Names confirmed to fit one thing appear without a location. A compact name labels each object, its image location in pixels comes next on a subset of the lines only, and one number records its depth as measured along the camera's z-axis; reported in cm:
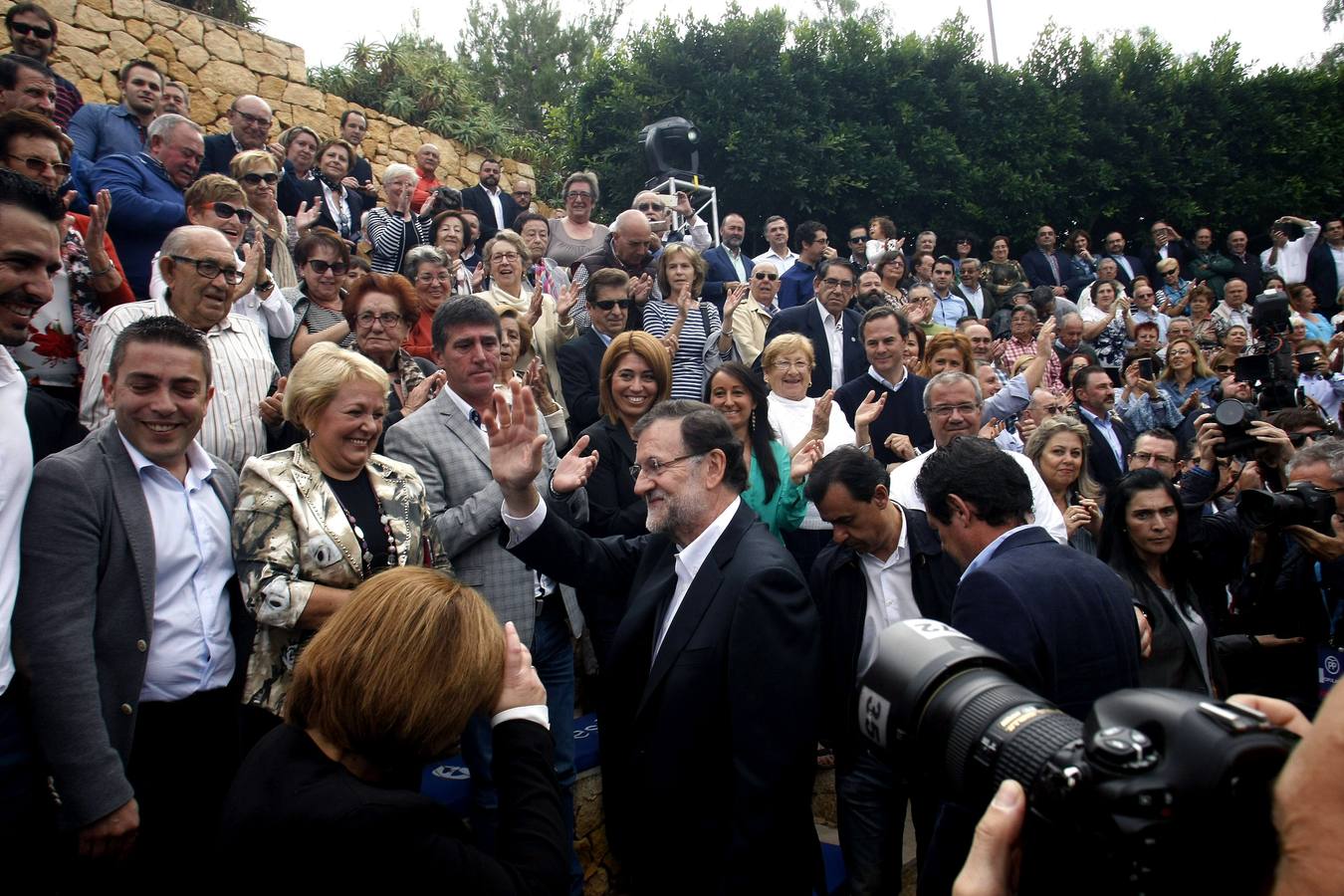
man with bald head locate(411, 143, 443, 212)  1008
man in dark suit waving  233
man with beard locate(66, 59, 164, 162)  586
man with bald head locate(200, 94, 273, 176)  638
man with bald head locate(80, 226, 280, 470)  324
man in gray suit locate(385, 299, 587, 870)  330
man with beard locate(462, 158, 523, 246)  943
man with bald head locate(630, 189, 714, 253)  868
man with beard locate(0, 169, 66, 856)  208
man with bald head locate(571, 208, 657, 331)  659
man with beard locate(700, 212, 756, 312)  831
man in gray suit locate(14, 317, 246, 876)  213
